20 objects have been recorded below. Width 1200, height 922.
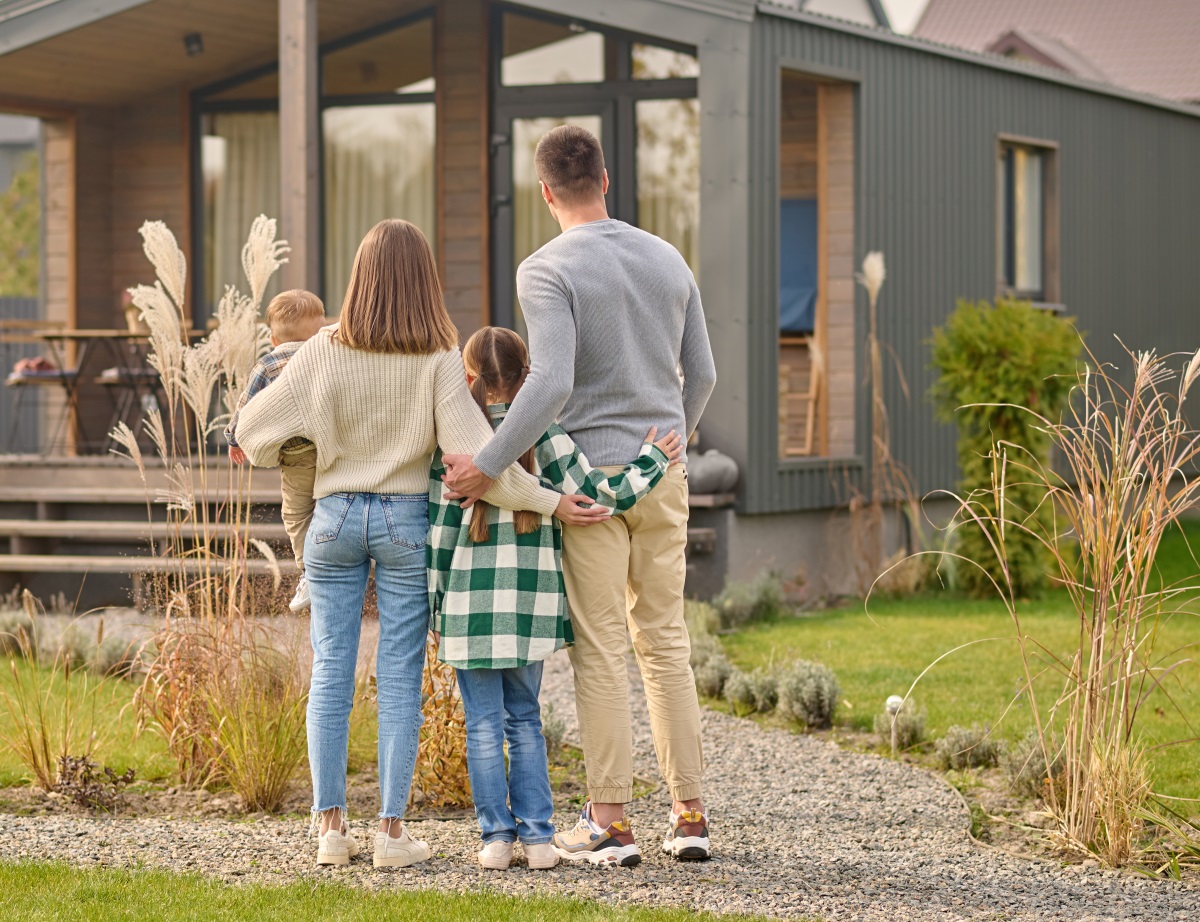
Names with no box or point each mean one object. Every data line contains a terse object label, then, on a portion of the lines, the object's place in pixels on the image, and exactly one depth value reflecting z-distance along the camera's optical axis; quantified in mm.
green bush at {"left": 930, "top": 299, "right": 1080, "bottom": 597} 17524
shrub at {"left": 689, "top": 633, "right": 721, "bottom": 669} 13248
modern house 17135
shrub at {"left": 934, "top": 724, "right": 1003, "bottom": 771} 9959
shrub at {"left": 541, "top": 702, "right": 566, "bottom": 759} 10031
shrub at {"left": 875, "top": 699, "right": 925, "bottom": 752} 10543
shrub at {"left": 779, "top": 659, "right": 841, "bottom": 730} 11286
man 7255
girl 7157
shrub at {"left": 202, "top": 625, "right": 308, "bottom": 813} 8668
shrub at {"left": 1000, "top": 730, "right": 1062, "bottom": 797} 8769
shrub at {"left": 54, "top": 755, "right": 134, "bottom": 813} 8921
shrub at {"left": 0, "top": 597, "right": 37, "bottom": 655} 13087
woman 7204
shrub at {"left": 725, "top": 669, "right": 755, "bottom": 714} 11935
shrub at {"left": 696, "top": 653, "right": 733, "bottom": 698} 12361
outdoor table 18418
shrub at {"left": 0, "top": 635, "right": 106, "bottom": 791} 9159
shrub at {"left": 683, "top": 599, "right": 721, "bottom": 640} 14942
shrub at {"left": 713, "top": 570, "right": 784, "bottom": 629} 15822
